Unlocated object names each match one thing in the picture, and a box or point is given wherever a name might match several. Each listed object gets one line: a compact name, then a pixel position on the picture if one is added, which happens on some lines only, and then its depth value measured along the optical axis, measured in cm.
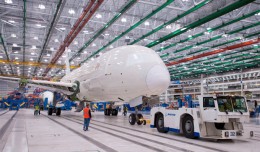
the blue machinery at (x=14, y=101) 3453
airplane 1002
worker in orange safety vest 968
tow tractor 746
